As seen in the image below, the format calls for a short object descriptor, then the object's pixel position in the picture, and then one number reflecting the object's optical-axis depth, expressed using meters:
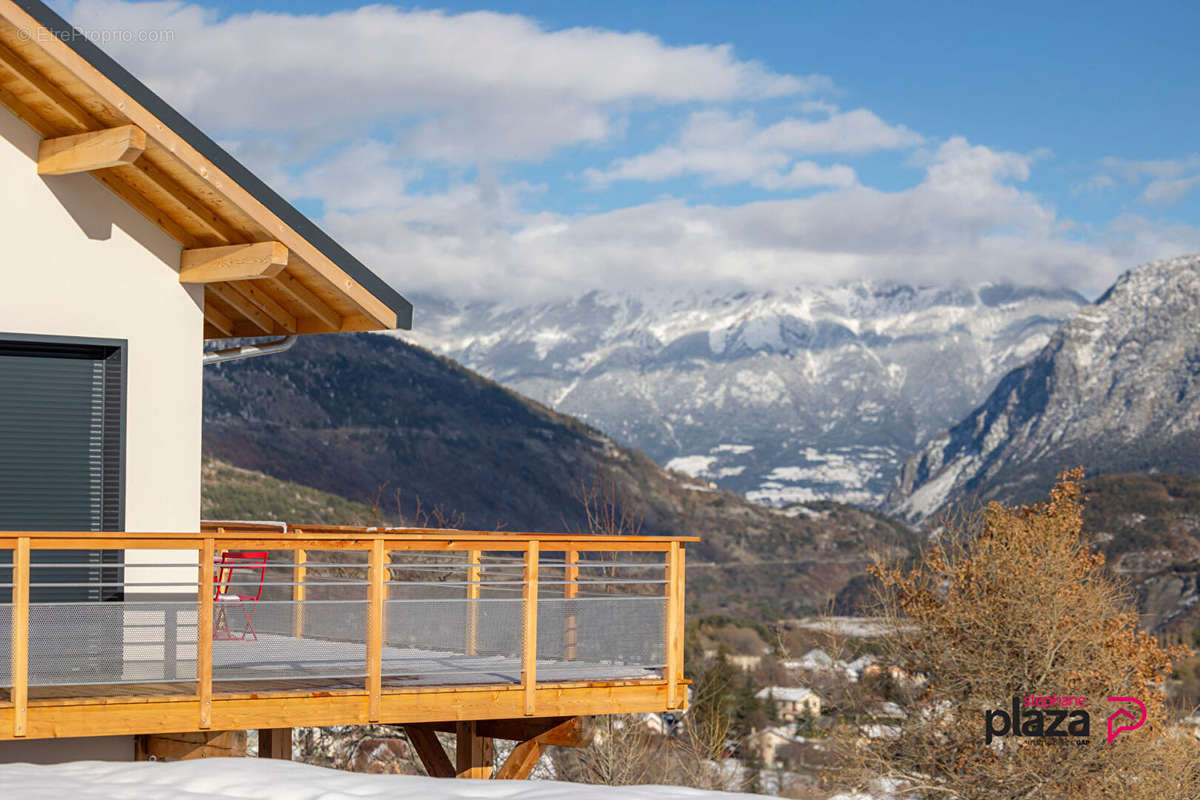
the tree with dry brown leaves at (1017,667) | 27.91
